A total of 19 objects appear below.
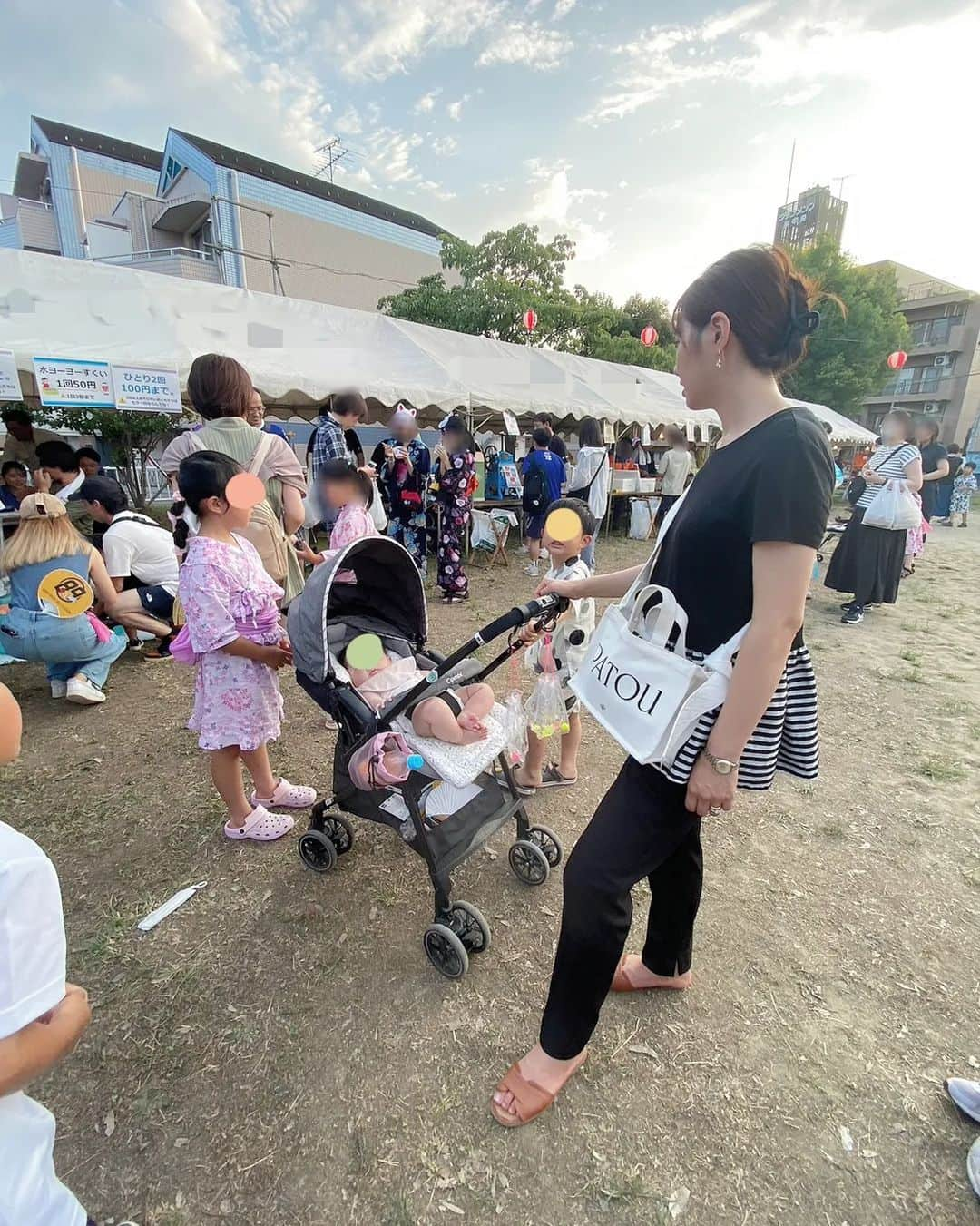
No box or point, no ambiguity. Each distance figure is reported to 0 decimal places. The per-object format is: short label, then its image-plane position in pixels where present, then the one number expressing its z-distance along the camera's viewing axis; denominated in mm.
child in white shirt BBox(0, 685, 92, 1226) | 711
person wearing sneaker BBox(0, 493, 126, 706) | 3627
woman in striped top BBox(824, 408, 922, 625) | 5453
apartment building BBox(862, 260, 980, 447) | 35156
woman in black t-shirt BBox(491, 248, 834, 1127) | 1093
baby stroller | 1906
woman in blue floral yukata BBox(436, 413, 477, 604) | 6707
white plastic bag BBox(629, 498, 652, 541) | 11234
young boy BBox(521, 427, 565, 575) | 7711
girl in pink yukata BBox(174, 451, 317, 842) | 2115
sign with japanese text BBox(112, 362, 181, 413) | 4875
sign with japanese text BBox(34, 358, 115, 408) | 4461
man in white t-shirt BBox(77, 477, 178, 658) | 4332
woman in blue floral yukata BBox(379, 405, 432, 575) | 6641
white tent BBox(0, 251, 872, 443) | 5242
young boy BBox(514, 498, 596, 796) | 2457
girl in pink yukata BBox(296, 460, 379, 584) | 3447
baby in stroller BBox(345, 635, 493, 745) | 2004
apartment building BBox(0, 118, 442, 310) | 19344
